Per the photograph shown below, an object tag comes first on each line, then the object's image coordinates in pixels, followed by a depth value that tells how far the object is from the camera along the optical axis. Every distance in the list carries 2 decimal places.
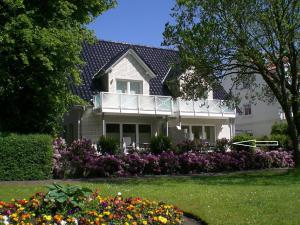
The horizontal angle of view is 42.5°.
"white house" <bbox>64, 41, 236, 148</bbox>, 25.26
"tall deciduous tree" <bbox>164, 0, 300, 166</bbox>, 17.07
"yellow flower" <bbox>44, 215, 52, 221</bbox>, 5.93
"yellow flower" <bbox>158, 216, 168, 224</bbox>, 6.38
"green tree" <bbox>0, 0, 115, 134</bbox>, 14.60
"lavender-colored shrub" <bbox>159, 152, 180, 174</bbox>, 17.82
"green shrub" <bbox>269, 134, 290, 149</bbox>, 24.78
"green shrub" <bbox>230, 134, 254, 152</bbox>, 21.92
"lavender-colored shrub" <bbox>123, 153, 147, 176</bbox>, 17.06
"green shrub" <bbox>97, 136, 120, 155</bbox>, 19.88
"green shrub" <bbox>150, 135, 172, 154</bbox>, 19.99
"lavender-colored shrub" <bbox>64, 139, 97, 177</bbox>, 16.35
